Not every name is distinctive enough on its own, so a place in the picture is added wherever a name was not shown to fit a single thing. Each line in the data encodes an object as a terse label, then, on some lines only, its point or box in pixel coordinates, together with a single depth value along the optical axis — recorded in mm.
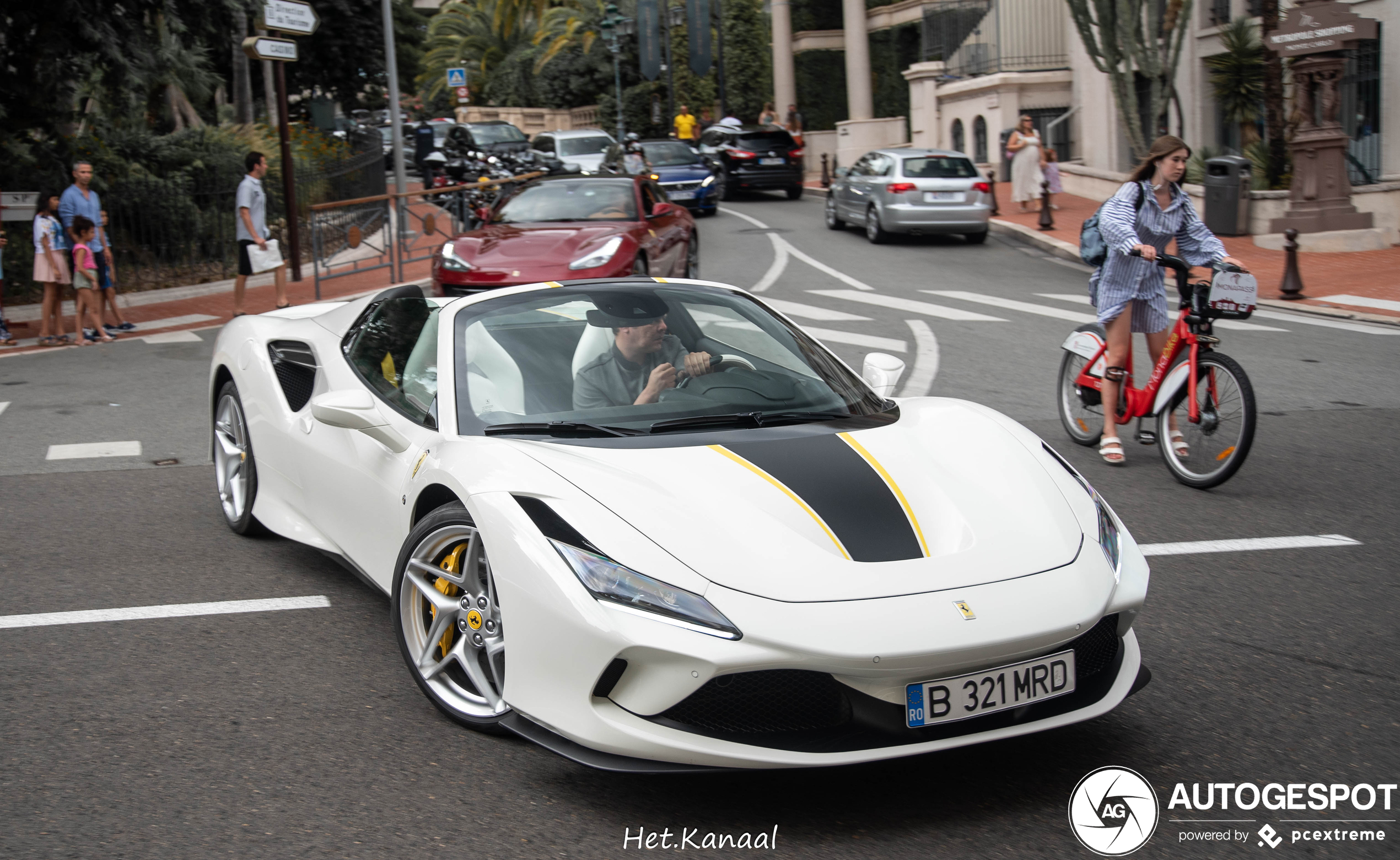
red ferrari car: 12492
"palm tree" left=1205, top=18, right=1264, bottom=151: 23734
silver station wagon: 21625
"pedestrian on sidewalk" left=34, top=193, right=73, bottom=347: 13727
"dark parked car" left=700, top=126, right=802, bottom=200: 31891
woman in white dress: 25656
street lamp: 42688
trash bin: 19781
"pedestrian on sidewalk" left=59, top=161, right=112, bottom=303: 13906
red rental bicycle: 6855
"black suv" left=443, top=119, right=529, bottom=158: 36625
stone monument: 18312
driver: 4492
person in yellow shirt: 40000
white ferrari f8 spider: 3227
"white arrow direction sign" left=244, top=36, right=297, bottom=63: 16641
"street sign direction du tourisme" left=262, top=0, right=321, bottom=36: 16094
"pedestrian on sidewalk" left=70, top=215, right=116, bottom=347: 13406
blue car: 27453
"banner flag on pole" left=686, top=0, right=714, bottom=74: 47594
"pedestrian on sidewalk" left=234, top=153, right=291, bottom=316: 14578
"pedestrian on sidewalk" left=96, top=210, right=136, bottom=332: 14250
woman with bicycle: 7188
